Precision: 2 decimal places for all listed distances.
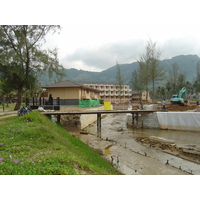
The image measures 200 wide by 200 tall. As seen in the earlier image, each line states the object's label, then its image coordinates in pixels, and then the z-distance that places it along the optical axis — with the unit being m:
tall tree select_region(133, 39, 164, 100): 30.36
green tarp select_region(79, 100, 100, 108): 27.39
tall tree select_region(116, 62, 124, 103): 60.82
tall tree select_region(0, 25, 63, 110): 19.03
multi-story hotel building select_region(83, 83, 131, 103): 80.75
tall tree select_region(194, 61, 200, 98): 67.88
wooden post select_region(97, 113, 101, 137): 20.54
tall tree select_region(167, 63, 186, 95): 67.88
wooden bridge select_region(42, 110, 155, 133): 17.62
